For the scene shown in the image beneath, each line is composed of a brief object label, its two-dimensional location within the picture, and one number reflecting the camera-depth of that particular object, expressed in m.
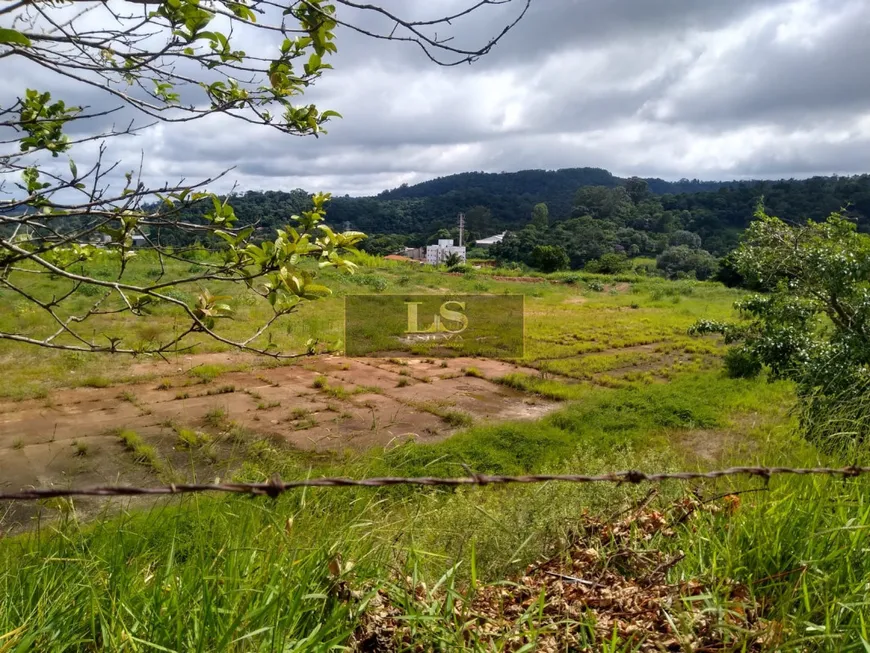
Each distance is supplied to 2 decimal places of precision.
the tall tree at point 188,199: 1.68
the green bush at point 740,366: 8.07
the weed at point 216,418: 6.05
